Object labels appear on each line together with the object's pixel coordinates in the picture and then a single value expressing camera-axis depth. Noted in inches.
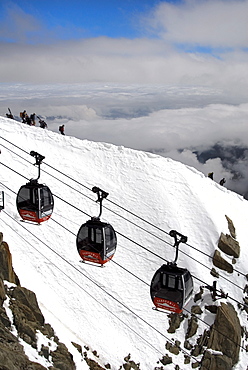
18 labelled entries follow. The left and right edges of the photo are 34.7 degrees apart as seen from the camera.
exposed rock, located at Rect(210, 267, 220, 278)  1294.3
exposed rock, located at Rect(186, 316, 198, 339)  1131.2
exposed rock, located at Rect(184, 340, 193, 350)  1106.5
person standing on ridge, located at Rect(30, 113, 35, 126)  1882.6
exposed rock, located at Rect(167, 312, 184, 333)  1148.3
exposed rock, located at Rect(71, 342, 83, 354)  997.3
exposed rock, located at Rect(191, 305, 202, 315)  1171.3
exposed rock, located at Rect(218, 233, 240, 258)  1374.3
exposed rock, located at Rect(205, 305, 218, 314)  1174.3
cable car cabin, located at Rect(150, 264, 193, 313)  624.4
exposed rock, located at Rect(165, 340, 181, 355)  1090.1
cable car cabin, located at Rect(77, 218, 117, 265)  680.4
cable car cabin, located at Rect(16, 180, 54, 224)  749.3
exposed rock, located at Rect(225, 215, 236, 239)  1466.3
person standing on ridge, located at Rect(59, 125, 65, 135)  1818.9
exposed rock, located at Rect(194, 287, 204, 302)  1202.0
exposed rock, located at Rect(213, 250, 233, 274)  1328.7
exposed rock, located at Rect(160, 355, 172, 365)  1053.2
